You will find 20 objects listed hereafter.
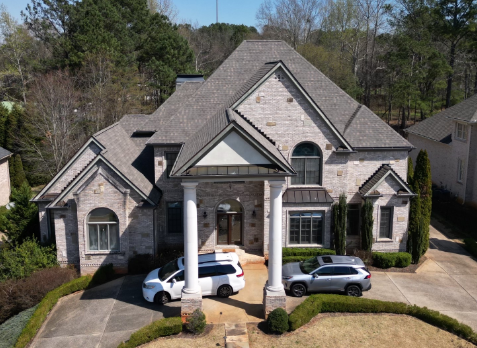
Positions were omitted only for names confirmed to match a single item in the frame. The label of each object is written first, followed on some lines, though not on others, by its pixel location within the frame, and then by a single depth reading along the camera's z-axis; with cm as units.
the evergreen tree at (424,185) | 2425
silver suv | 1978
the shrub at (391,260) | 2334
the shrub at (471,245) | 2566
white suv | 1914
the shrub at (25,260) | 2133
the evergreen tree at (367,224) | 2356
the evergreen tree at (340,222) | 2333
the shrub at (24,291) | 1964
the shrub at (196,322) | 1694
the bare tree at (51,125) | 4034
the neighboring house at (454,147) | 3412
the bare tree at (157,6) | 7803
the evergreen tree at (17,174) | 4191
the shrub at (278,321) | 1681
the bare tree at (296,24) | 7488
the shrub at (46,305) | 1656
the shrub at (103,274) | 2153
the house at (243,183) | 2202
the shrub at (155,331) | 1619
